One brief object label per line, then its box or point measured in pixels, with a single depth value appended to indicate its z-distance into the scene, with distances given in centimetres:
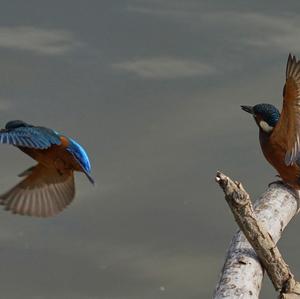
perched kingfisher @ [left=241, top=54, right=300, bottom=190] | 757
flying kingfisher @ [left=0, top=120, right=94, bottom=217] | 732
